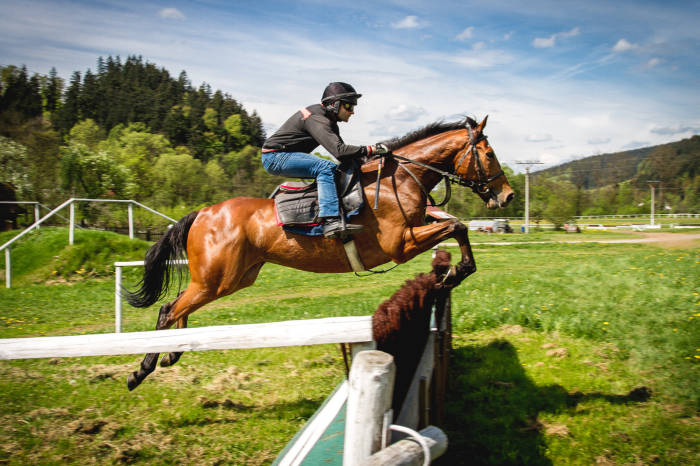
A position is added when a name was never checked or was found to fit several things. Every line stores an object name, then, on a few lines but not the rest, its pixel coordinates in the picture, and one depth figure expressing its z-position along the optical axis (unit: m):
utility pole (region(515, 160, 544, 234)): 43.44
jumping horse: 4.29
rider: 4.12
